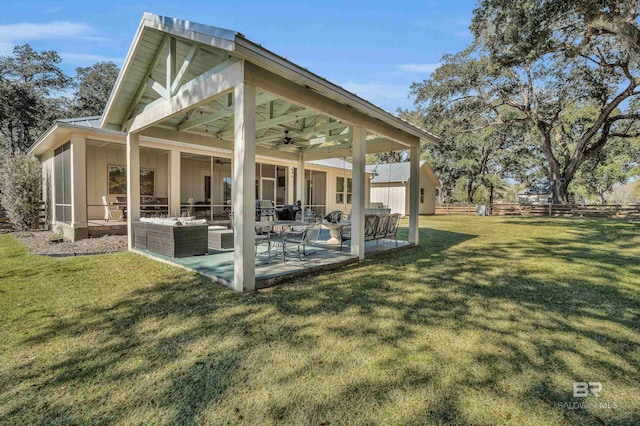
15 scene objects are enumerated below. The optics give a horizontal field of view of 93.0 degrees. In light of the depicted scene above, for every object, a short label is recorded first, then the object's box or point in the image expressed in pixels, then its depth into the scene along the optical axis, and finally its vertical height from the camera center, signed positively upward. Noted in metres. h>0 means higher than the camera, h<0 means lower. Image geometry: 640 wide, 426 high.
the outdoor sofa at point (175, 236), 6.08 -0.72
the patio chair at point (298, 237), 5.97 -0.77
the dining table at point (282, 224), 5.87 -0.48
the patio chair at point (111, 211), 10.86 -0.36
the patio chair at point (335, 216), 8.51 -0.38
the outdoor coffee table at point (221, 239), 7.07 -0.87
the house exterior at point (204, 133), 4.18 +1.81
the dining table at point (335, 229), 7.35 -0.68
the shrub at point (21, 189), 10.70 +0.40
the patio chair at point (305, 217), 10.60 -0.52
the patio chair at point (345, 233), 7.27 -0.84
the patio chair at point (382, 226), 7.10 -0.57
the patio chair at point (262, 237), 5.95 -0.74
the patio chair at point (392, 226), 7.58 -0.59
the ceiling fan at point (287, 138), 8.58 +1.87
